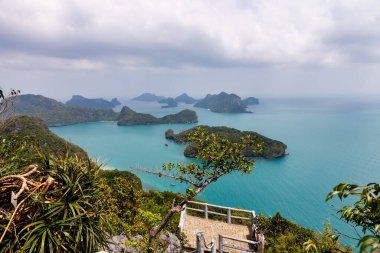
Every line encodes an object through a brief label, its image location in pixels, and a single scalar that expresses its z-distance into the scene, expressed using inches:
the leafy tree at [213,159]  273.4
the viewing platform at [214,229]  438.1
